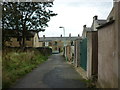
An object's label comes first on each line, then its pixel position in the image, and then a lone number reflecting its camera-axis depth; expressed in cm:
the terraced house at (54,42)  5762
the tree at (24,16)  2058
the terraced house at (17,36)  2175
